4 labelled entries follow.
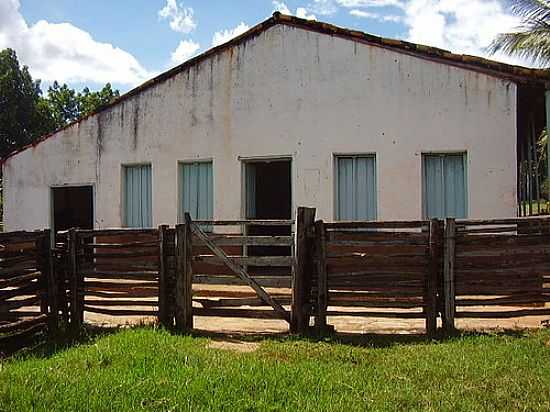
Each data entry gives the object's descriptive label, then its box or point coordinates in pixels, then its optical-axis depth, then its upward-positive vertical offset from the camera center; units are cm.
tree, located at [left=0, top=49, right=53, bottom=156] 3148 +570
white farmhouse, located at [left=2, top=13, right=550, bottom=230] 1093 +152
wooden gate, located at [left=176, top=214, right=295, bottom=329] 827 -87
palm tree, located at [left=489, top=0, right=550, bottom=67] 1748 +497
